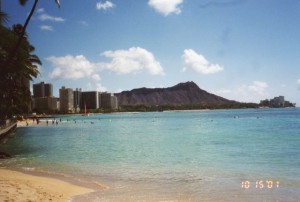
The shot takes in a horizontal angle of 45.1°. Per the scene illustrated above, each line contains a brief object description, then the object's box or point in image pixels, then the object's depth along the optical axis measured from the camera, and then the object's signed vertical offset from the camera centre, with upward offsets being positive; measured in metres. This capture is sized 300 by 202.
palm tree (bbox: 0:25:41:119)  26.02 +3.62
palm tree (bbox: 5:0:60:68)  15.26 +4.28
